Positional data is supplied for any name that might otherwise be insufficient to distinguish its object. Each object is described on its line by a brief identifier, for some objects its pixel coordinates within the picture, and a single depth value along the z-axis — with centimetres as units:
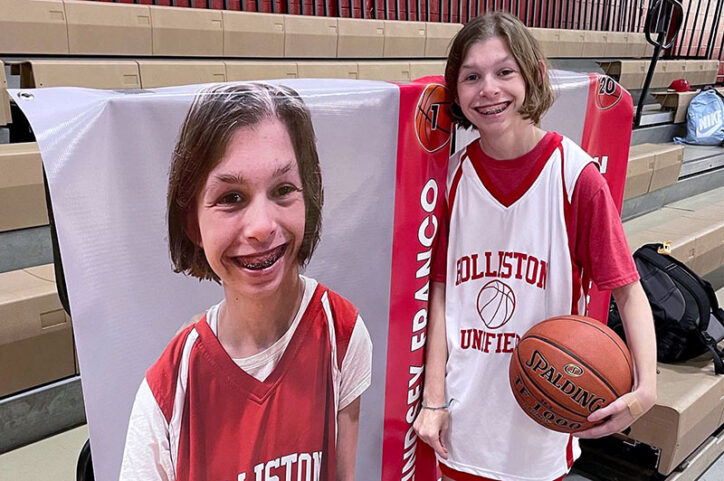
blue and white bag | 559
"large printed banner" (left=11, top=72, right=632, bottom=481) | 86
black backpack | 235
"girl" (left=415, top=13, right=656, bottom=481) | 124
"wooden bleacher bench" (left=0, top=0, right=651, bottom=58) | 300
